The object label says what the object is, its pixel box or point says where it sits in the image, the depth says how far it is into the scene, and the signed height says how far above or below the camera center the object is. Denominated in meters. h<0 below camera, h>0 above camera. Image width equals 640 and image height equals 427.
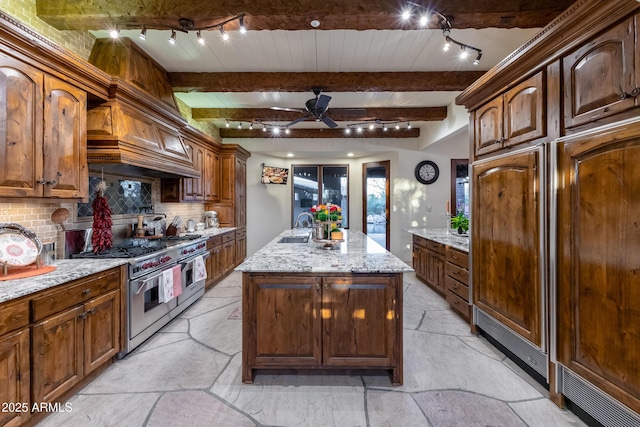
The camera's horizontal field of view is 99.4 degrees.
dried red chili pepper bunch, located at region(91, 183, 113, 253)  2.62 -0.10
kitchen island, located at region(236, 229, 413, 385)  2.00 -0.77
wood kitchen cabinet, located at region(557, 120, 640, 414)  1.40 -0.26
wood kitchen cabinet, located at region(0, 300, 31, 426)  1.46 -0.81
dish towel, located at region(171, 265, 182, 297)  3.00 -0.73
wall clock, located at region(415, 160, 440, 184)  6.07 +0.97
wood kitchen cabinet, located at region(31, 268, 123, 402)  1.66 -0.81
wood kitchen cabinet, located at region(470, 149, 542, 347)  2.00 -0.22
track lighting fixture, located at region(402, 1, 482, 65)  2.02 +1.52
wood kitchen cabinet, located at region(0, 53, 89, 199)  1.78 +0.59
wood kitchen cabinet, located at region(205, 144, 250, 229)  5.41 +0.53
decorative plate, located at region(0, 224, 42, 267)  1.82 -0.21
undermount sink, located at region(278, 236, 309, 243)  3.60 -0.32
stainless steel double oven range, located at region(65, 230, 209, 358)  2.45 -0.61
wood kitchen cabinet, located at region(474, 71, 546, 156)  1.96 +0.81
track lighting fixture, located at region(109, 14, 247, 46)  2.13 +1.54
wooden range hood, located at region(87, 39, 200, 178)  2.51 +1.02
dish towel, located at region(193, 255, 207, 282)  3.54 -0.72
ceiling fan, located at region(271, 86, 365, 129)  3.22 +1.36
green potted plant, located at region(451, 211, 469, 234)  4.08 -0.13
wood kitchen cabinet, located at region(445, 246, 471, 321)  3.06 -0.79
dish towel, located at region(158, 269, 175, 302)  2.79 -0.75
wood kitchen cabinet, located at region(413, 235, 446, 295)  3.80 -0.72
